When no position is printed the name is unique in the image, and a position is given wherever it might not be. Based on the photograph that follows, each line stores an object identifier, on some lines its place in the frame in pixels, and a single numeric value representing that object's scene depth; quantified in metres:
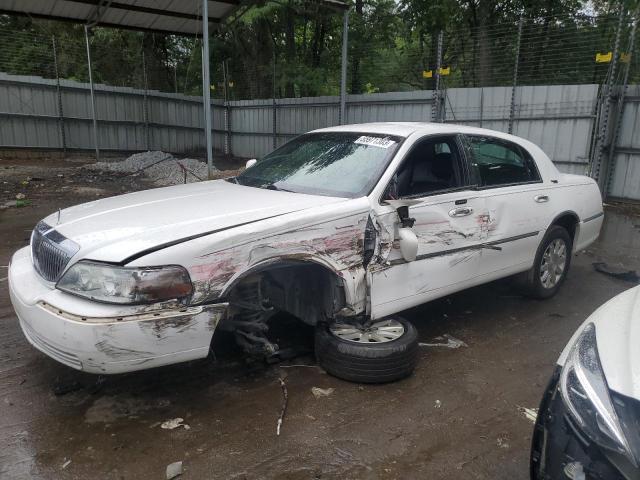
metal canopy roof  11.49
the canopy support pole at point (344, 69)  11.09
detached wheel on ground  3.30
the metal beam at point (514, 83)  10.45
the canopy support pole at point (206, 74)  9.21
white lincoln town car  2.61
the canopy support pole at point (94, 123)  16.88
